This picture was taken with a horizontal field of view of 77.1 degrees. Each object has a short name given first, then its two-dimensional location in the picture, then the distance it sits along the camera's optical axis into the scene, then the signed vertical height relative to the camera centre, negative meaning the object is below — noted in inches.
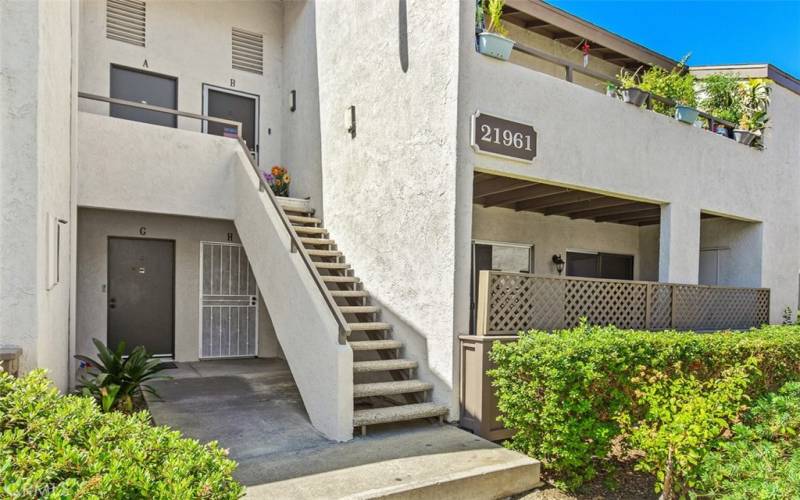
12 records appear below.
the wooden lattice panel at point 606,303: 248.5 -31.1
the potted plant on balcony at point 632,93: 284.0 +84.9
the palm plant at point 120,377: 230.2 -68.4
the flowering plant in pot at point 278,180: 386.6 +43.6
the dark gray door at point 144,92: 356.5 +103.6
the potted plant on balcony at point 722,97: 355.3 +105.8
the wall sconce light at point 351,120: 306.0 +71.9
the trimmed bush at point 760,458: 135.4 -64.9
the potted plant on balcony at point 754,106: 352.5 +97.5
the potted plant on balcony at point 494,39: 231.1 +92.8
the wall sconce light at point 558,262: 395.9 -16.4
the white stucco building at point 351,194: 214.8 +26.1
